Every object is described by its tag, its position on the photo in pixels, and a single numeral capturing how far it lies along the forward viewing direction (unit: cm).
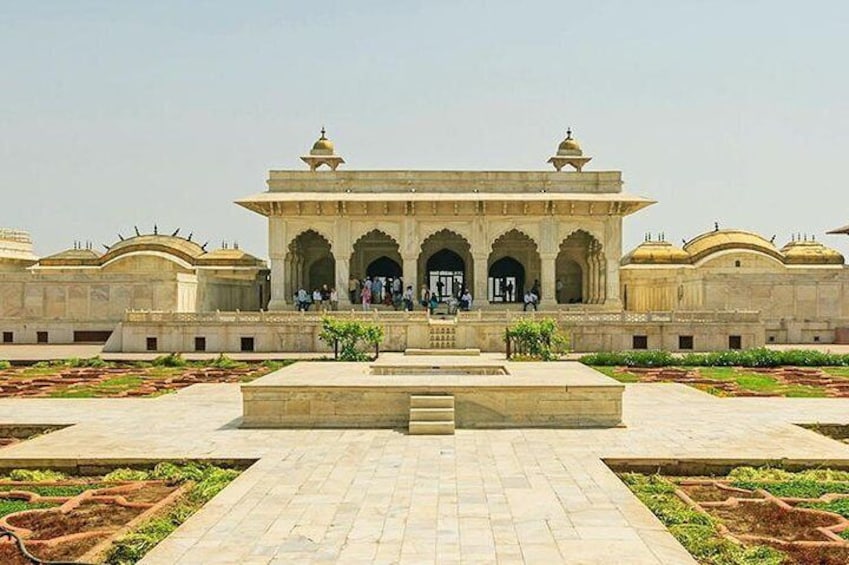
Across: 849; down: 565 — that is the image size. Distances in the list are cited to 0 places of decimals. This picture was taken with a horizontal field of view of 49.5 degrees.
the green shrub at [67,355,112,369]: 1825
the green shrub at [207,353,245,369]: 1819
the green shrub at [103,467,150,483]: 743
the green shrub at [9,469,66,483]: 740
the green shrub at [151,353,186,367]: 1839
